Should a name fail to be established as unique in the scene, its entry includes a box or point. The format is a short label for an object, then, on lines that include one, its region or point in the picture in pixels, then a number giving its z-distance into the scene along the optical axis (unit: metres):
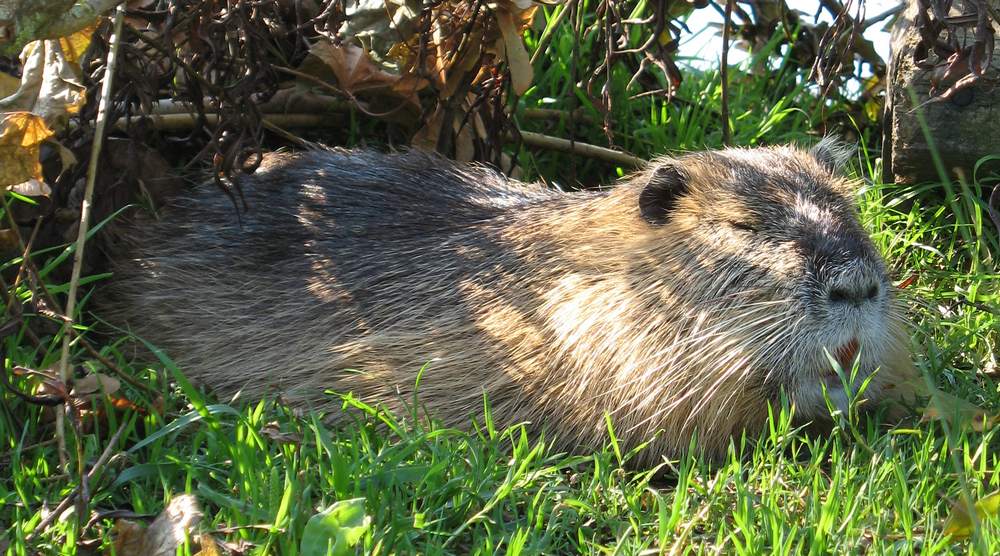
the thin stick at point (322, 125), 8.60
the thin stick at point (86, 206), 5.64
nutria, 6.31
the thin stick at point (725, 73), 7.73
